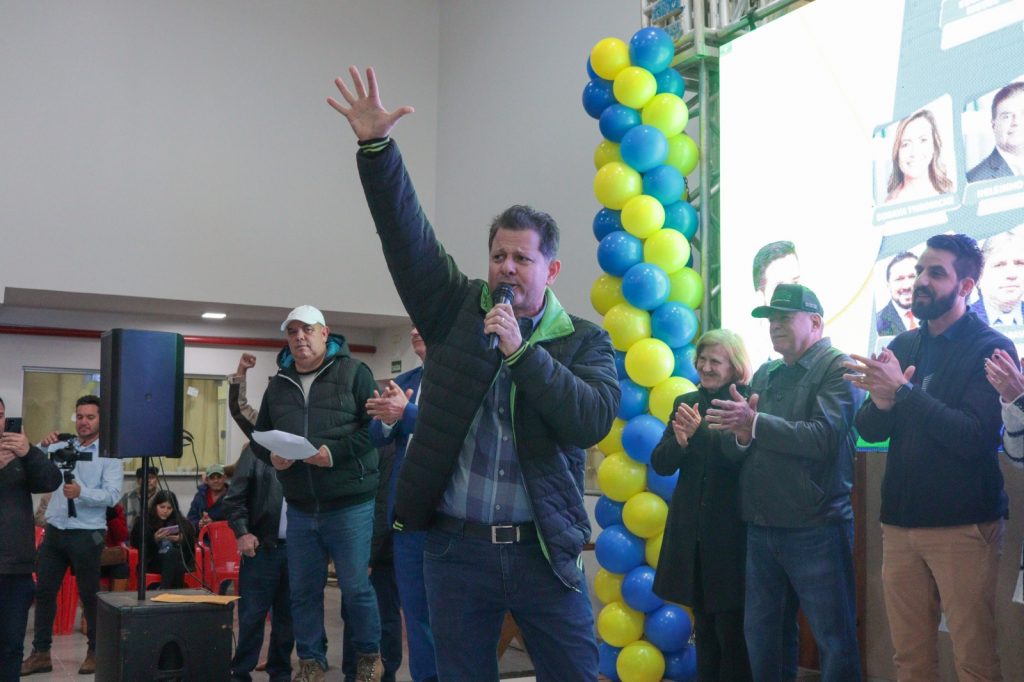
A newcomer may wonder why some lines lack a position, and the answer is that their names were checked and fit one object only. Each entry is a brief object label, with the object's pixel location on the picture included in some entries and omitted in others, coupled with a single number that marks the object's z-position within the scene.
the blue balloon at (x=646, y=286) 4.52
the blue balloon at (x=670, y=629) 4.39
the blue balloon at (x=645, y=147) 4.66
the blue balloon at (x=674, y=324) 4.55
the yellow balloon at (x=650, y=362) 4.50
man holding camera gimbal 5.18
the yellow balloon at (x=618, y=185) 4.72
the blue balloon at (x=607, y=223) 4.87
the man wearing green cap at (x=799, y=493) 3.17
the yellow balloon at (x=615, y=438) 4.67
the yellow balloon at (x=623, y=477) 4.55
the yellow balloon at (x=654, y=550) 4.50
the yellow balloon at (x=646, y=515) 4.45
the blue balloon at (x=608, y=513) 4.70
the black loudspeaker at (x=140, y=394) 3.70
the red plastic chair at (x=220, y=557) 6.64
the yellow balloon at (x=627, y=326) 4.60
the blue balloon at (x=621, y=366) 4.69
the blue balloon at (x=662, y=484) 4.49
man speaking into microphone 2.05
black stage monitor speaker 3.30
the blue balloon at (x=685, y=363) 4.63
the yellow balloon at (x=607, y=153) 4.91
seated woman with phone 6.93
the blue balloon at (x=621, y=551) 4.52
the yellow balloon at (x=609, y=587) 4.64
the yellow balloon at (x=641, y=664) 4.40
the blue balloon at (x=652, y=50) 4.79
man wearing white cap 4.03
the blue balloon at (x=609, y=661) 4.65
